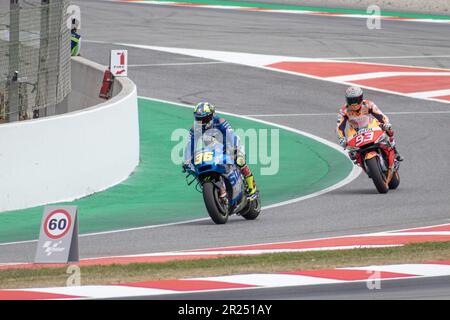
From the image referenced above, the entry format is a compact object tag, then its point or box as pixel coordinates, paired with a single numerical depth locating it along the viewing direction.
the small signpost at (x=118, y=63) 23.06
